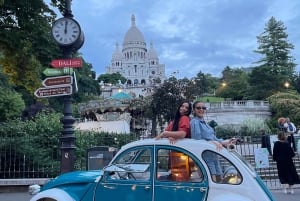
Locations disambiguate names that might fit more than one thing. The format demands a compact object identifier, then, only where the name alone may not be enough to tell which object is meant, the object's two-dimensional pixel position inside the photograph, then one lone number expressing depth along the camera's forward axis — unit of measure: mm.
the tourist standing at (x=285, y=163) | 6747
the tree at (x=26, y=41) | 8284
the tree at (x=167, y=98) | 21782
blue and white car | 3029
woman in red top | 3559
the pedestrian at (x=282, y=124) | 10571
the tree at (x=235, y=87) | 45939
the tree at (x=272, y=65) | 38191
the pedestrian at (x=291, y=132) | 9742
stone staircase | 8064
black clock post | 5295
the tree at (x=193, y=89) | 22275
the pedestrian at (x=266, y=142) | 10266
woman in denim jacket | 3102
